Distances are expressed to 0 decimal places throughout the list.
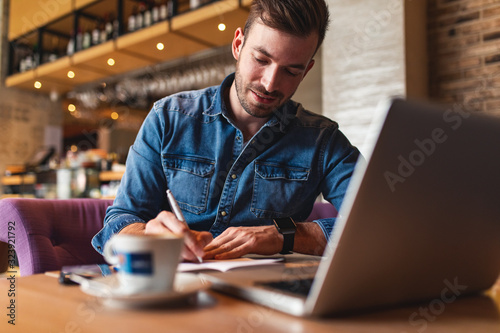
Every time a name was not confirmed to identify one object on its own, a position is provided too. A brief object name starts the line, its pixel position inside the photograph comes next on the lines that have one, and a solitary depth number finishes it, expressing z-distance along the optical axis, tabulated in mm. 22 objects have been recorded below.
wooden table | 449
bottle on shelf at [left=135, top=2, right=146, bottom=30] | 4429
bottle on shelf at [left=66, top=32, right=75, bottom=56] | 5184
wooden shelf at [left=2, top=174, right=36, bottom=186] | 5832
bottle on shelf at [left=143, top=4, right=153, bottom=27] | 4304
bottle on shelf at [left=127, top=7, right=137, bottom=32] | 4491
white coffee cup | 520
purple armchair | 1134
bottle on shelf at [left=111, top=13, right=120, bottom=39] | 4438
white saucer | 500
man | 1220
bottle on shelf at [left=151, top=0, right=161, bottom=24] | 4266
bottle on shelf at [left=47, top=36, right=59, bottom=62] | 6046
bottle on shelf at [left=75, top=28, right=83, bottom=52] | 5096
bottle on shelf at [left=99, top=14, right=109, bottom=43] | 5013
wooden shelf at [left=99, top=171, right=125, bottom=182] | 4548
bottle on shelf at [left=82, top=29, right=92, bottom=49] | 5095
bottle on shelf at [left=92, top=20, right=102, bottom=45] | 5036
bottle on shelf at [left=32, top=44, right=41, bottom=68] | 5629
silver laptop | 431
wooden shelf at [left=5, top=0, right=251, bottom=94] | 3662
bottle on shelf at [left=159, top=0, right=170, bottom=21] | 4159
